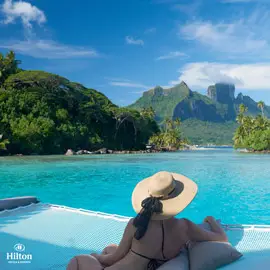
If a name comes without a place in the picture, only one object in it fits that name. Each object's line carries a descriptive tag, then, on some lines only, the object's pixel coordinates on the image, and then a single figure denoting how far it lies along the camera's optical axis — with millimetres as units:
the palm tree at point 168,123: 71375
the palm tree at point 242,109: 59775
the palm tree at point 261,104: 61125
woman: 2297
